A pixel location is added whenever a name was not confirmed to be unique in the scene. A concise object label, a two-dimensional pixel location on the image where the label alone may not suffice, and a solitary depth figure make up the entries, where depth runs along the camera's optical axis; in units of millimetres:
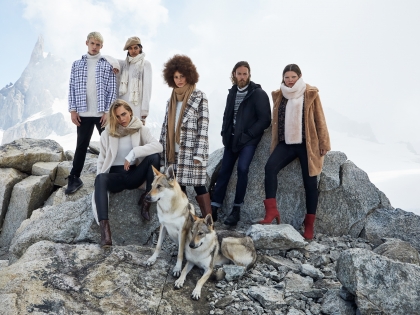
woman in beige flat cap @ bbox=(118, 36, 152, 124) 7629
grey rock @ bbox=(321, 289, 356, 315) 4055
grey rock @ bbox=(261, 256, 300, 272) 5359
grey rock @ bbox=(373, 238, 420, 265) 5384
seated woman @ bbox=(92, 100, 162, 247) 6098
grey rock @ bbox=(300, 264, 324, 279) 5102
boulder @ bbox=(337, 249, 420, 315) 3832
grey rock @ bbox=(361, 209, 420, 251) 6918
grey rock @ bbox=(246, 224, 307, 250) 5793
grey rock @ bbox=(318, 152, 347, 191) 7312
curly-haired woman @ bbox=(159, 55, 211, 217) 6355
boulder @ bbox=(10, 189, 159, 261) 6320
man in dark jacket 6785
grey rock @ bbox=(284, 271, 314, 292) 4692
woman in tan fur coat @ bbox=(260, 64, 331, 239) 6445
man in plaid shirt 7520
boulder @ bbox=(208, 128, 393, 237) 7266
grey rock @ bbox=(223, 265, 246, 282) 4781
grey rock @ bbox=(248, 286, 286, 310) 4277
